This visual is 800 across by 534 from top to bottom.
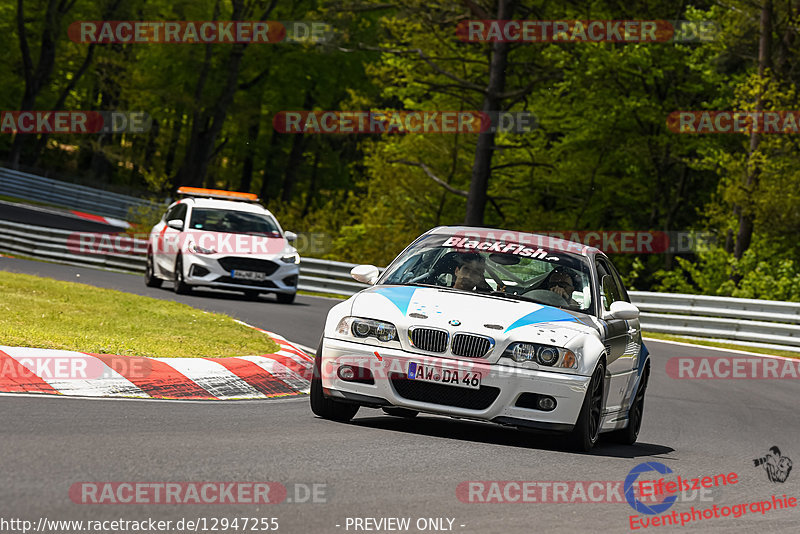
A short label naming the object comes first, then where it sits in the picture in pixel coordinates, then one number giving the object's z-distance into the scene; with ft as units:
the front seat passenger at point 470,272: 60.85
